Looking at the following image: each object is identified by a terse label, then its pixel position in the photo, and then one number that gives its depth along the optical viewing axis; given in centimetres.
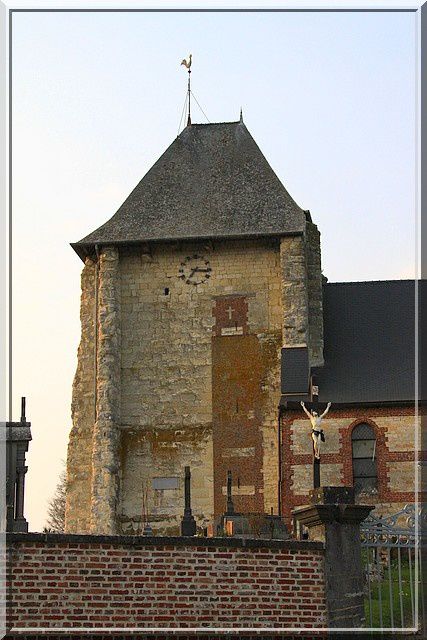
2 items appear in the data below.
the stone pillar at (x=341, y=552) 1501
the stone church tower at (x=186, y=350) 3250
